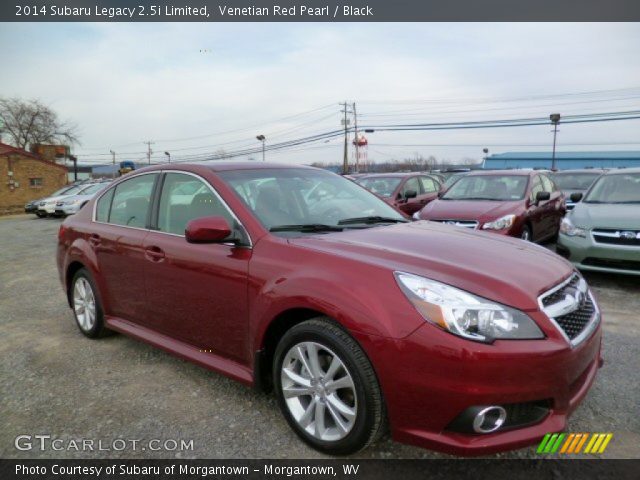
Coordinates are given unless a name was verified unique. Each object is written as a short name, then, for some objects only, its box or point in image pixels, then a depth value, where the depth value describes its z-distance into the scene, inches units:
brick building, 1384.1
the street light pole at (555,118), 1471.5
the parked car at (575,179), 469.7
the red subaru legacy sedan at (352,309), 81.0
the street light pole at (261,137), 2045.3
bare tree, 2236.5
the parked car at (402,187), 425.7
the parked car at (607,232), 216.8
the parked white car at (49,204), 807.7
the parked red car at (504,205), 282.3
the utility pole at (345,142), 1779.5
